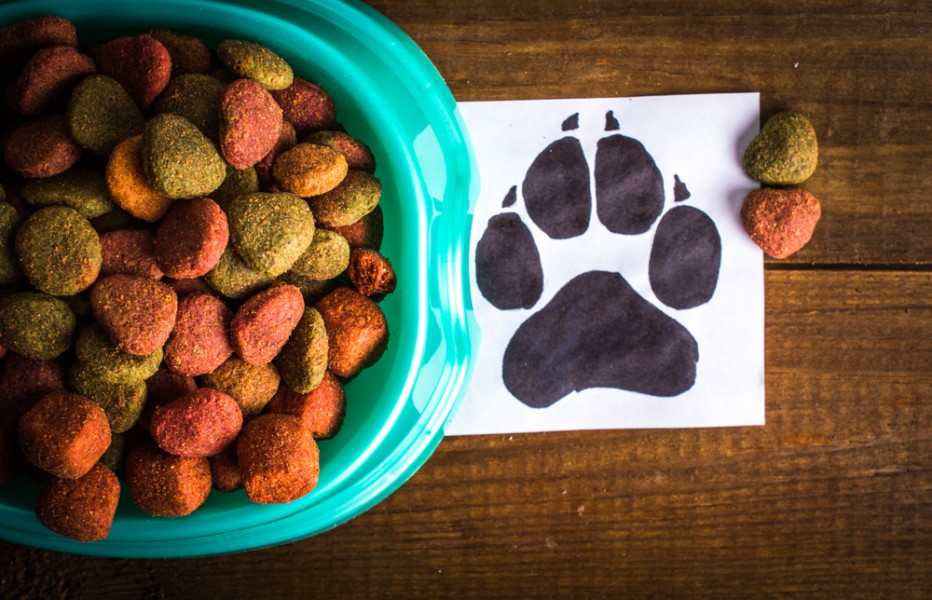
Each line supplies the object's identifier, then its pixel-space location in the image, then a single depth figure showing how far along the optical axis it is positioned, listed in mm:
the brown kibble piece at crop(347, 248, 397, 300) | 290
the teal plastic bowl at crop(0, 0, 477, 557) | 289
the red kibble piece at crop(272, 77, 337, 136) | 289
